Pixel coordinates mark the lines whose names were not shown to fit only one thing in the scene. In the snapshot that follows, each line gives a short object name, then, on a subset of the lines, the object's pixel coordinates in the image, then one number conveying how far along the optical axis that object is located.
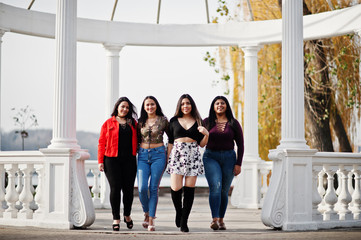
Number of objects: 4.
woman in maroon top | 10.71
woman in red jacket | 10.62
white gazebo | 10.90
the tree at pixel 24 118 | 28.98
